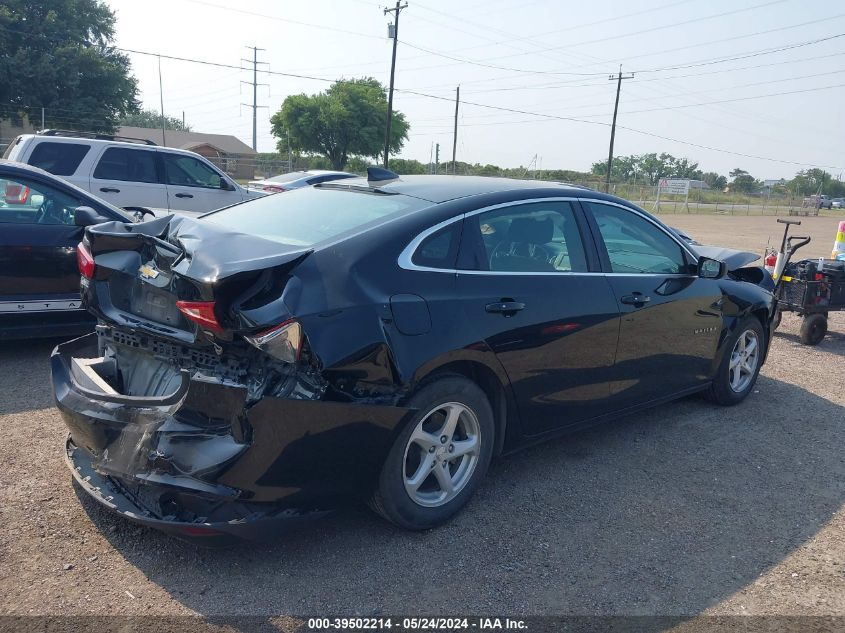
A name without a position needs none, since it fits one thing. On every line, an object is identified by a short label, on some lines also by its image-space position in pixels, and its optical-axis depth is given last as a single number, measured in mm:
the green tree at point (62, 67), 39219
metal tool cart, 7839
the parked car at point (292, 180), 16500
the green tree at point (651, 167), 99250
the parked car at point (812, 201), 63400
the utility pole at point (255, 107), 68875
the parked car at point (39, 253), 5691
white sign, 61953
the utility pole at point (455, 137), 47488
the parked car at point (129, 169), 10289
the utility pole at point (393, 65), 35156
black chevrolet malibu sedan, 2887
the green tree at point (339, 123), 49781
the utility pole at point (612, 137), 47616
